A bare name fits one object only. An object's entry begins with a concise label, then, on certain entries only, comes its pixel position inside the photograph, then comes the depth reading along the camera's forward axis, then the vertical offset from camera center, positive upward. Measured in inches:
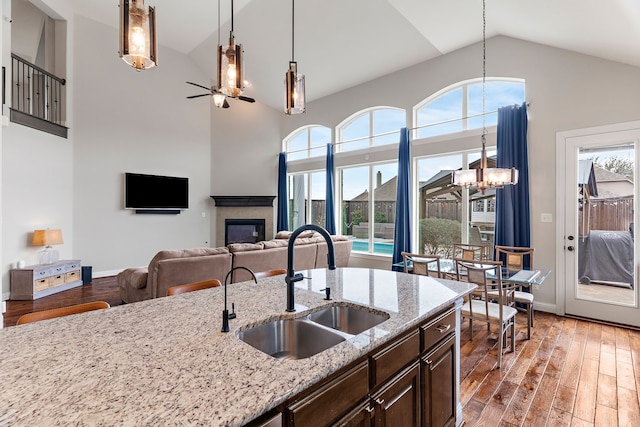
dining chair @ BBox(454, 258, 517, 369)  114.8 -36.4
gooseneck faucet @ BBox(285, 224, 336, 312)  59.2 -9.4
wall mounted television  273.7 +21.7
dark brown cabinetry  40.6 -27.8
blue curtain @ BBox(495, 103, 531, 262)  176.4 +14.8
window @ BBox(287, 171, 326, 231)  311.9 +17.5
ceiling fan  200.6 +72.6
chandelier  132.3 +15.9
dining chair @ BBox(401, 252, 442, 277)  136.7 -23.3
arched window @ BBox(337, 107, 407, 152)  249.8 +72.9
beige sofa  149.1 -26.2
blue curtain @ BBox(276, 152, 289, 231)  325.7 +17.7
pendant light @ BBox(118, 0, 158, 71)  69.9 +42.2
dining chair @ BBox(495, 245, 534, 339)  138.5 -25.0
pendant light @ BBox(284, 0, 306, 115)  100.3 +40.0
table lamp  203.8 -16.8
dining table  123.0 -25.9
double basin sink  54.8 -21.9
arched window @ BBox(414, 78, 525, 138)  192.5 +72.5
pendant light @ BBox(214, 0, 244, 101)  96.5 +45.7
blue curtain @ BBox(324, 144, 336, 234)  280.2 +18.5
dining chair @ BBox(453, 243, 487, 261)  176.6 -22.1
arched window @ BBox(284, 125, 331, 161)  304.8 +74.4
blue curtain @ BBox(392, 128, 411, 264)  227.6 +11.2
